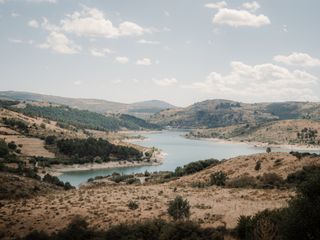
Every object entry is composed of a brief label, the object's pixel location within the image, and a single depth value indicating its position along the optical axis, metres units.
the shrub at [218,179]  54.08
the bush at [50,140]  187.86
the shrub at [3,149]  137.31
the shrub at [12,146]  161.50
